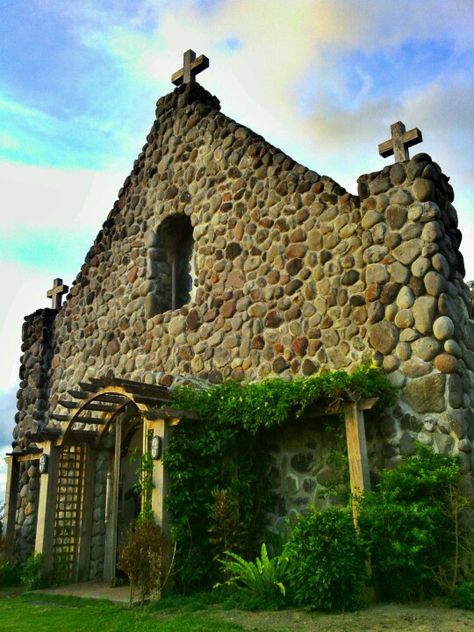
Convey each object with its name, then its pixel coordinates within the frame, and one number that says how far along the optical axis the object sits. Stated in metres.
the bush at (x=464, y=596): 6.31
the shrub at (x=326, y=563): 6.38
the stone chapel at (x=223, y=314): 7.86
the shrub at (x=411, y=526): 6.61
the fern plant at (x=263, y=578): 6.77
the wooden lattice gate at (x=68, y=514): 10.45
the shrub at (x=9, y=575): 11.11
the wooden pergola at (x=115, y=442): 7.57
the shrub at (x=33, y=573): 9.90
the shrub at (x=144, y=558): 7.39
